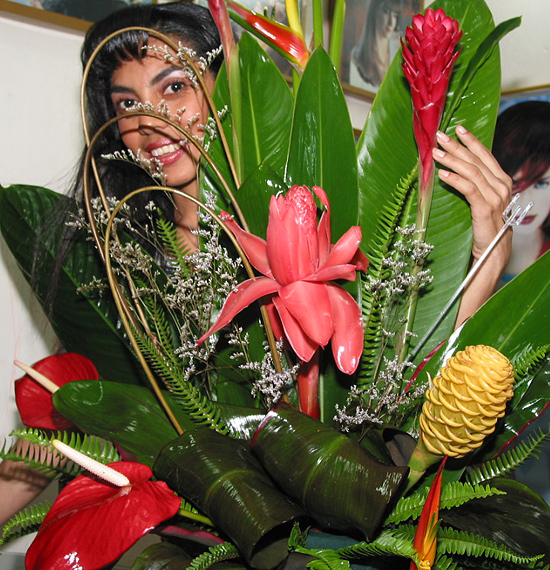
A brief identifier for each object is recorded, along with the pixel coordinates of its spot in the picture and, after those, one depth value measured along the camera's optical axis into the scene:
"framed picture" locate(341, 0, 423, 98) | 1.53
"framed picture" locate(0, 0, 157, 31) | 1.00
